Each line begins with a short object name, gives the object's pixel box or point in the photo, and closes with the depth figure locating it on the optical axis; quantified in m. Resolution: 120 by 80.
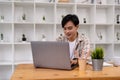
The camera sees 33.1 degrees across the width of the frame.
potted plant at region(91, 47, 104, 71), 1.73
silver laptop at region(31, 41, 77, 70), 1.72
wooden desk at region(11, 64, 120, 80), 1.48
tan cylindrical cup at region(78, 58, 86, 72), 1.75
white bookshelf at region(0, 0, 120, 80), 3.96
